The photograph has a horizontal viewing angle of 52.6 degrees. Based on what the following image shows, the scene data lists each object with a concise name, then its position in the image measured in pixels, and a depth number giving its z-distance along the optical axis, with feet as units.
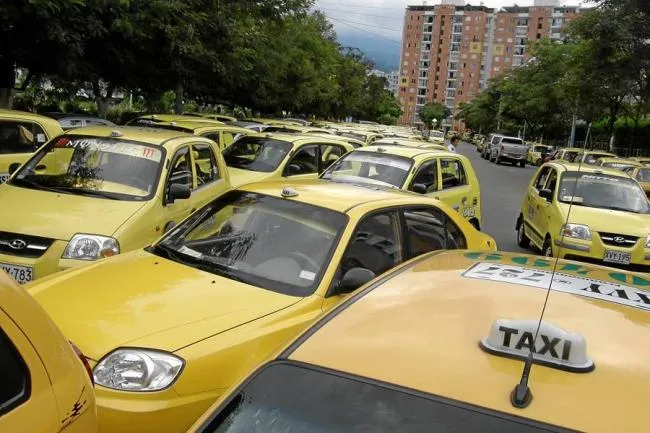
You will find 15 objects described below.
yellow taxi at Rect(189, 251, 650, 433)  5.31
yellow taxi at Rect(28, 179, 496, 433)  9.90
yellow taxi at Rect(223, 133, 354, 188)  33.83
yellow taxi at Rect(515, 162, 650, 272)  28.60
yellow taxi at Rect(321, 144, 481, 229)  30.22
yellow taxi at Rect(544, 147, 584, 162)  91.40
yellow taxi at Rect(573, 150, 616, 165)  76.74
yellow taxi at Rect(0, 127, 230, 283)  16.83
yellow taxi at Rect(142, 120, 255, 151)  37.32
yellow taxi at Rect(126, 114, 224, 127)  43.55
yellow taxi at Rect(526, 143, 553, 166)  135.34
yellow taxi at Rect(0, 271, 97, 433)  6.10
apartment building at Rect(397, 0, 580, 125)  477.77
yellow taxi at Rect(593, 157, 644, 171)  63.84
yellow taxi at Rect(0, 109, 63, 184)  26.50
